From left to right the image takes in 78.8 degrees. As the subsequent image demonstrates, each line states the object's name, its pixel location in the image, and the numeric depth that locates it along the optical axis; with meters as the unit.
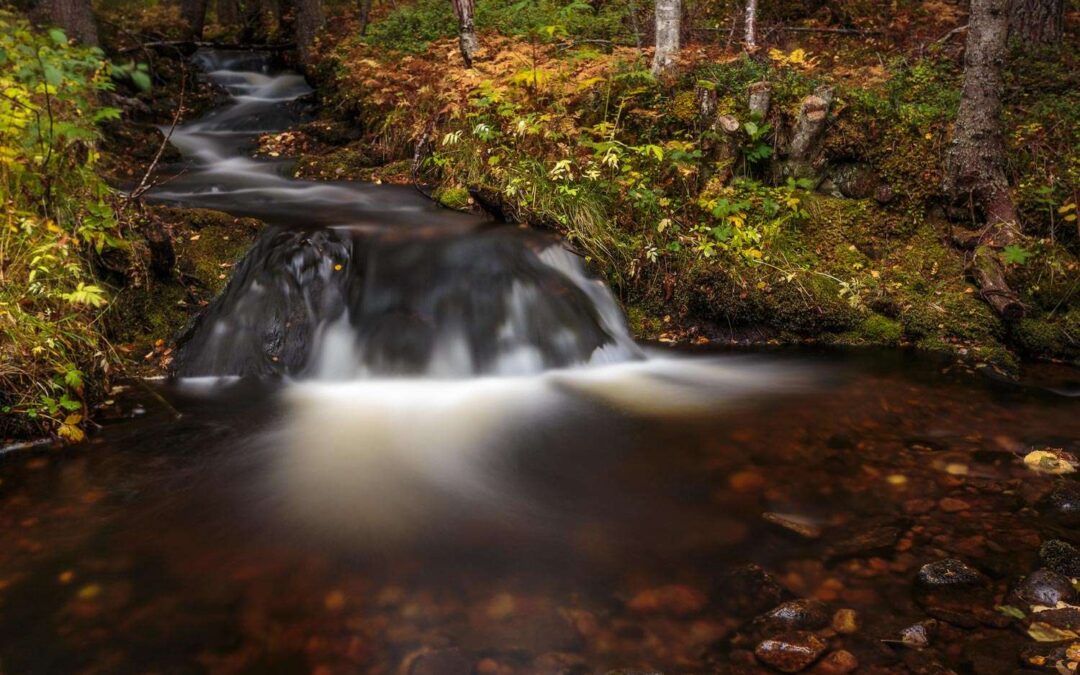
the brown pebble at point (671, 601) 2.76
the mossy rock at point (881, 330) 5.84
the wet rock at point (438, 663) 2.45
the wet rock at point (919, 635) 2.45
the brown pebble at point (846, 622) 2.55
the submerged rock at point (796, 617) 2.57
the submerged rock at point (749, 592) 2.74
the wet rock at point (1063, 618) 2.40
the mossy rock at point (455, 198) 7.48
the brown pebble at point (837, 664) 2.35
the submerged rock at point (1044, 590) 2.57
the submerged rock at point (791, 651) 2.39
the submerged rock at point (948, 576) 2.75
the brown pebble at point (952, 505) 3.35
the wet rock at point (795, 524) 3.23
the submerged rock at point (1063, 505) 3.18
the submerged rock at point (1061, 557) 2.71
